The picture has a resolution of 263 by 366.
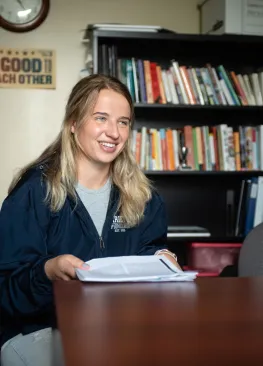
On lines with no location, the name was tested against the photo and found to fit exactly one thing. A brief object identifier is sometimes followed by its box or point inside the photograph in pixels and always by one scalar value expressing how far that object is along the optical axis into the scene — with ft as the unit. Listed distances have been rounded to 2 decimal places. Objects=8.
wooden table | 2.15
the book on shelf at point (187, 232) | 9.43
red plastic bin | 9.48
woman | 4.75
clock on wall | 10.00
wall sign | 10.21
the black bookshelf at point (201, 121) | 9.80
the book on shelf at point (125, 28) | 9.09
